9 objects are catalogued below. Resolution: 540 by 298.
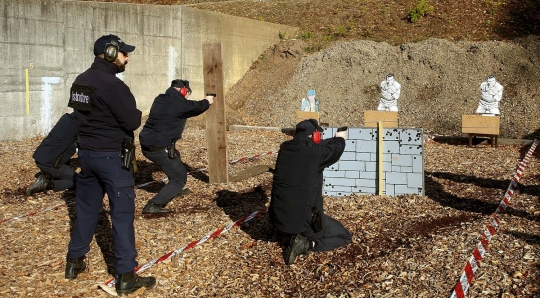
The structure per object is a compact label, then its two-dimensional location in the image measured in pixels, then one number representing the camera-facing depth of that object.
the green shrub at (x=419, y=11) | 23.23
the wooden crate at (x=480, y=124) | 14.08
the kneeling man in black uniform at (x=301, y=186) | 5.63
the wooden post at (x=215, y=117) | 8.75
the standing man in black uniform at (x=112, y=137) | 4.75
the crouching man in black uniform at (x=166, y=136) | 7.50
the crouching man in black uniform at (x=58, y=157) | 8.34
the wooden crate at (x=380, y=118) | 15.31
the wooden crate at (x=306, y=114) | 16.25
